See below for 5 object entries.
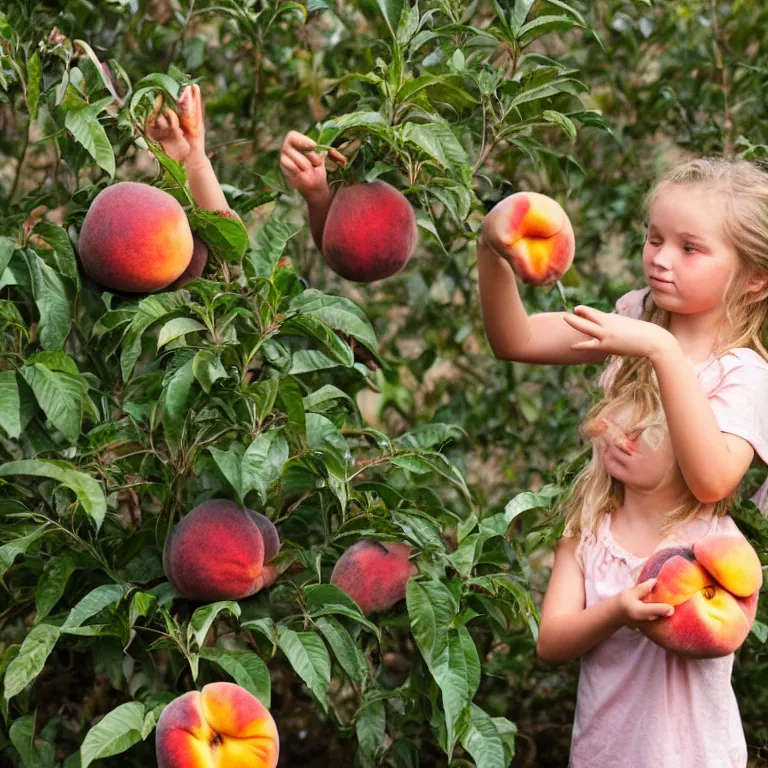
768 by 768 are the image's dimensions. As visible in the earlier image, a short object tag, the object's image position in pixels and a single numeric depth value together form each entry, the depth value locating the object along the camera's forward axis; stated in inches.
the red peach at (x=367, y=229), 98.1
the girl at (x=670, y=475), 91.2
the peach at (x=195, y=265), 97.3
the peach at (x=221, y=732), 87.0
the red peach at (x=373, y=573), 95.1
